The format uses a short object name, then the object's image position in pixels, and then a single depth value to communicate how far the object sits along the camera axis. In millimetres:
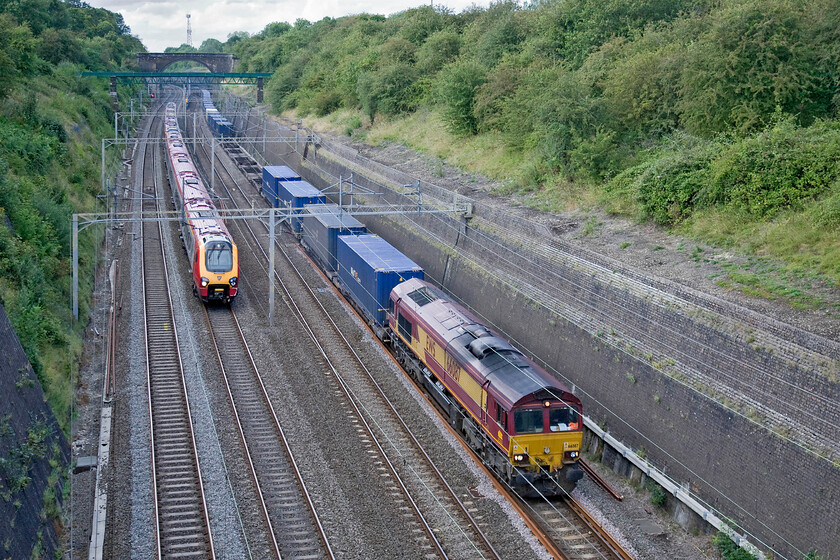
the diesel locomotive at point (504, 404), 15219
